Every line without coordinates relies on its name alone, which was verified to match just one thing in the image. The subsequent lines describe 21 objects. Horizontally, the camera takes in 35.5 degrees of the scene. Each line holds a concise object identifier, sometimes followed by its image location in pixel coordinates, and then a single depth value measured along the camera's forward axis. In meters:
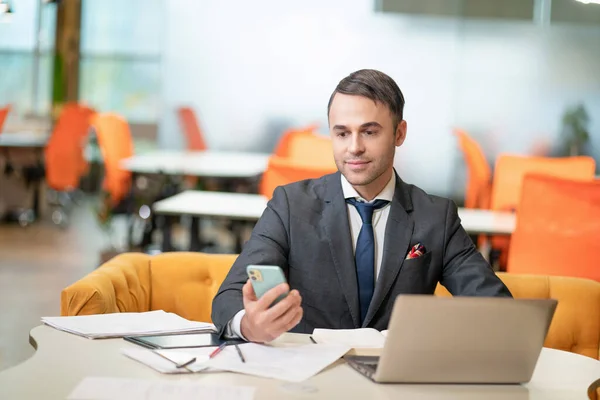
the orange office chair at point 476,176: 7.05
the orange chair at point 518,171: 6.19
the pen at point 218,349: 2.05
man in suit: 2.53
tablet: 2.12
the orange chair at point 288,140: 6.85
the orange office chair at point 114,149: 7.47
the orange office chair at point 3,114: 9.79
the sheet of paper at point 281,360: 1.95
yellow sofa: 3.04
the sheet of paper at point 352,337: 2.22
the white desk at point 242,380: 1.82
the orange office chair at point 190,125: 8.43
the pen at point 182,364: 1.96
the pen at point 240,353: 2.02
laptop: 1.81
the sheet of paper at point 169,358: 1.95
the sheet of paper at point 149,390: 1.77
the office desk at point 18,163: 10.20
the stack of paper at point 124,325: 2.23
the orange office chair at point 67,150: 9.60
